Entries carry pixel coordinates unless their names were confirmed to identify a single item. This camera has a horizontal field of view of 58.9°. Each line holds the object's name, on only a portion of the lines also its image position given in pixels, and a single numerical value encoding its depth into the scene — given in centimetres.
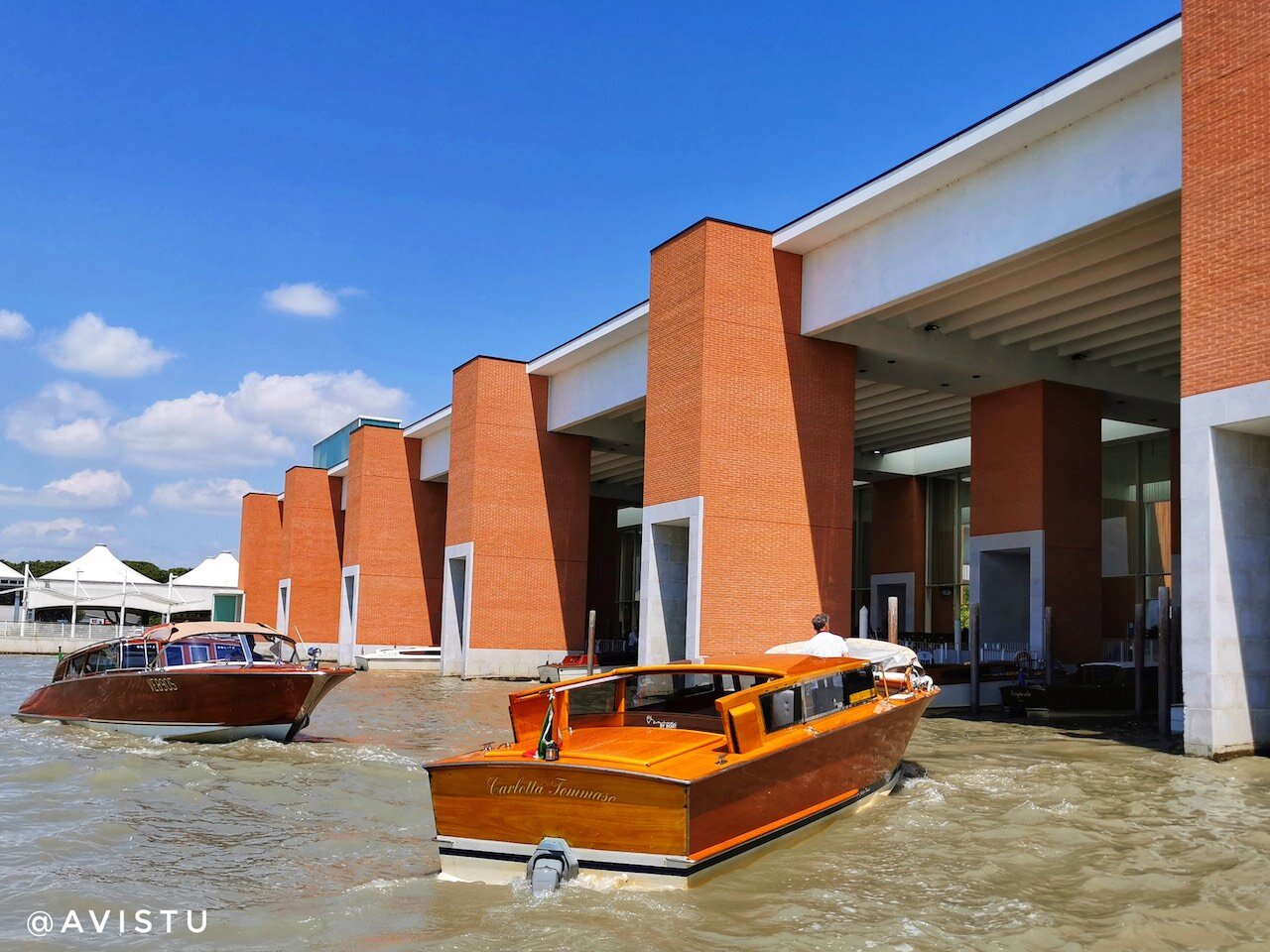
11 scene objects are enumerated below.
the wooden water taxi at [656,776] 675
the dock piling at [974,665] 2014
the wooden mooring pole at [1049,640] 2020
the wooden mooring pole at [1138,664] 1827
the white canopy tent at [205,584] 5553
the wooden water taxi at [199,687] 1485
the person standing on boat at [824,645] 1047
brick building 1317
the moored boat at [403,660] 3619
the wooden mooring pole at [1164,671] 1583
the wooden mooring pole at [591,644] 2486
